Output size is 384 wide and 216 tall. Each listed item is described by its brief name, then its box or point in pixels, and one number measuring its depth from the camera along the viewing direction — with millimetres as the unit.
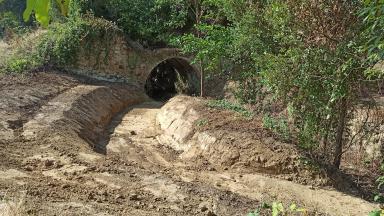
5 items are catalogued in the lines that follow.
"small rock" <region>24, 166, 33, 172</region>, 6453
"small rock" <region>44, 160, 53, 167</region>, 6774
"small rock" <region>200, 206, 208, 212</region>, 5729
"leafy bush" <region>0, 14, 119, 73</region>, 15031
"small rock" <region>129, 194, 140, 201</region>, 5731
